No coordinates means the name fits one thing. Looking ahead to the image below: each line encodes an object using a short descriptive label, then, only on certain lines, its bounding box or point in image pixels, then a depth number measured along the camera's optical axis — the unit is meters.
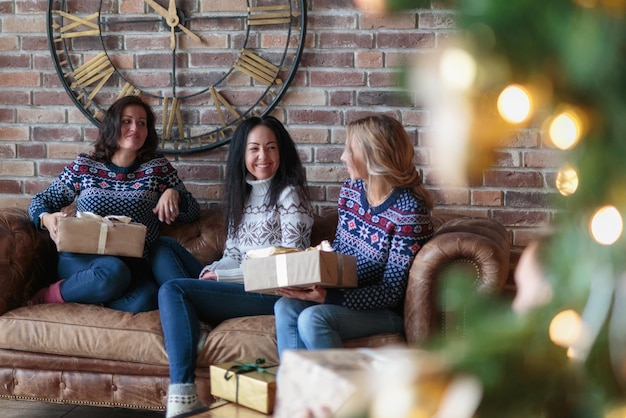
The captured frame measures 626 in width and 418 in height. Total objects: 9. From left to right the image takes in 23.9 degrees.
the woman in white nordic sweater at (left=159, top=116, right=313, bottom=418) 5.12
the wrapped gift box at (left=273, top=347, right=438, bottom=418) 1.20
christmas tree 1.18
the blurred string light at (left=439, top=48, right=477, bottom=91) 1.19
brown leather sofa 4.87
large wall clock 5.79
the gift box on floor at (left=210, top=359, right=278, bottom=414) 4.44
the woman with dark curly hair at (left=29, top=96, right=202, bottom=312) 5.43
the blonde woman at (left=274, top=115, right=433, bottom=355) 4.89
